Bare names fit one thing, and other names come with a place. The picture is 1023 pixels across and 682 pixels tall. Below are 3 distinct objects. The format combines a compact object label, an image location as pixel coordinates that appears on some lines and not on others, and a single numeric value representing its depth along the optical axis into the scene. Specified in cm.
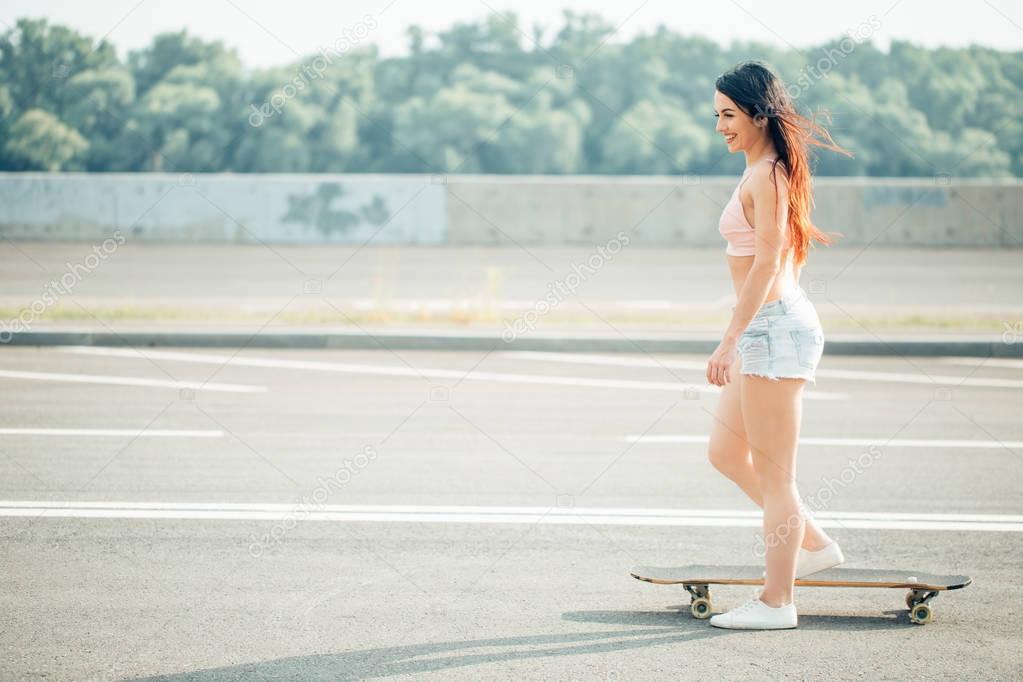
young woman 427
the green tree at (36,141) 2898
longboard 462
